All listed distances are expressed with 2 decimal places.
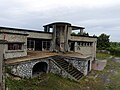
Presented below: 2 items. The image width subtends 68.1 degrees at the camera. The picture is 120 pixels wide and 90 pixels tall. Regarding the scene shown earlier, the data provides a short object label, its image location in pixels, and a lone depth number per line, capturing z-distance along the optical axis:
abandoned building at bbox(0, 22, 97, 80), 7.76
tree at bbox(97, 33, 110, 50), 26.65
